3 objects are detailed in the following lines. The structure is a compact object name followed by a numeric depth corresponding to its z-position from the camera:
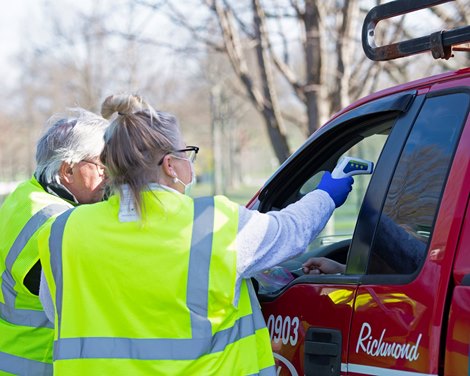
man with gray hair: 5.91
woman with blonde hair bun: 4.45
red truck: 4.08
